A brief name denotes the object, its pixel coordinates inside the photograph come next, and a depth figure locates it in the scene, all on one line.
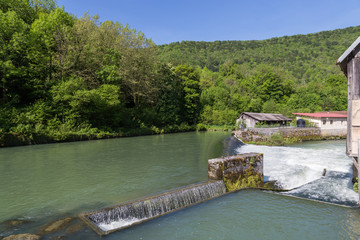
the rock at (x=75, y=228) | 6.01
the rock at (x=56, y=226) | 6.13
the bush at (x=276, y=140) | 27.89
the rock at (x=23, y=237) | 5.37
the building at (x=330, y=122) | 37.78
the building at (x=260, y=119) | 45.88
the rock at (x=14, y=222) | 6.60
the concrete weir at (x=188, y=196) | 6.59
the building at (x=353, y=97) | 8.23
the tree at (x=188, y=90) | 60.41
